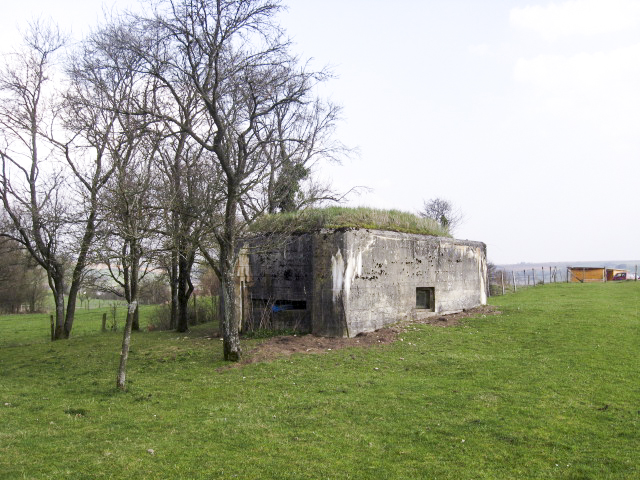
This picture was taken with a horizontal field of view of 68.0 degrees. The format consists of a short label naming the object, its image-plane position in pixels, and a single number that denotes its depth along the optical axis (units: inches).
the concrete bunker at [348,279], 506.3
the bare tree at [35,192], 645.3
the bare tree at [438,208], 1478.8
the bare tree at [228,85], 390.6
